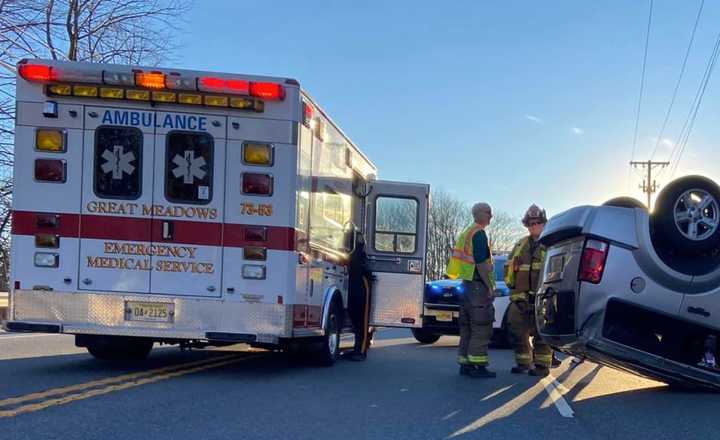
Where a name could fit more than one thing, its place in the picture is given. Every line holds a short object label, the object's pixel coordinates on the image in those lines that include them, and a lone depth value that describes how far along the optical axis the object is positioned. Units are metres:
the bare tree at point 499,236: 79.56
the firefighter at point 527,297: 8.95
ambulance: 7.37
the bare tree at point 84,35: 23.19
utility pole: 44.62
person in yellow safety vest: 8.57
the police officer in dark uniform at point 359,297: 10.41
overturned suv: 6.02
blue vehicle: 13.05
